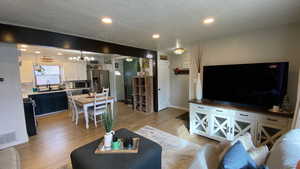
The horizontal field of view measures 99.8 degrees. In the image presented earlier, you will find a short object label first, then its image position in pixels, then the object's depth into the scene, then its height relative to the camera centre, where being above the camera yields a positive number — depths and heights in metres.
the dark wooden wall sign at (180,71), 4.72 +0.19
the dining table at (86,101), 3.49 -0.67
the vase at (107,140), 1.69 -0.84
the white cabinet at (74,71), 5.57 +0.34
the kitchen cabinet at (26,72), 4.59 +0.27
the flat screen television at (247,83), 2.20 -0.17
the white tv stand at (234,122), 2.10 -0.91
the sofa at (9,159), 1.76 -1.20
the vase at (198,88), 3.01 -0.29
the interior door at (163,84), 4.79 -0.28
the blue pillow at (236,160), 0.97 -0.68
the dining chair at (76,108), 3.77 -0.93
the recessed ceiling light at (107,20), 1.97 +0.93
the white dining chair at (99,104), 3.63 -0.81
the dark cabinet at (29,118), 3.03 -0.94
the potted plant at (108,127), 1.69 -0.68
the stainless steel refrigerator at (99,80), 6.35 -0.11
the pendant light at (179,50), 2.75 +0.57
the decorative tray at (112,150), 1.62 -0.94
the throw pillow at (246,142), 1.35 -0.74
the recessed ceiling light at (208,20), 2.08 +0.93
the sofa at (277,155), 1.02 -0.72
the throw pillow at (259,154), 1.23 -0.79
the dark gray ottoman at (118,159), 1.41 -0.96
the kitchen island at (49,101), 4.47 -0.84
